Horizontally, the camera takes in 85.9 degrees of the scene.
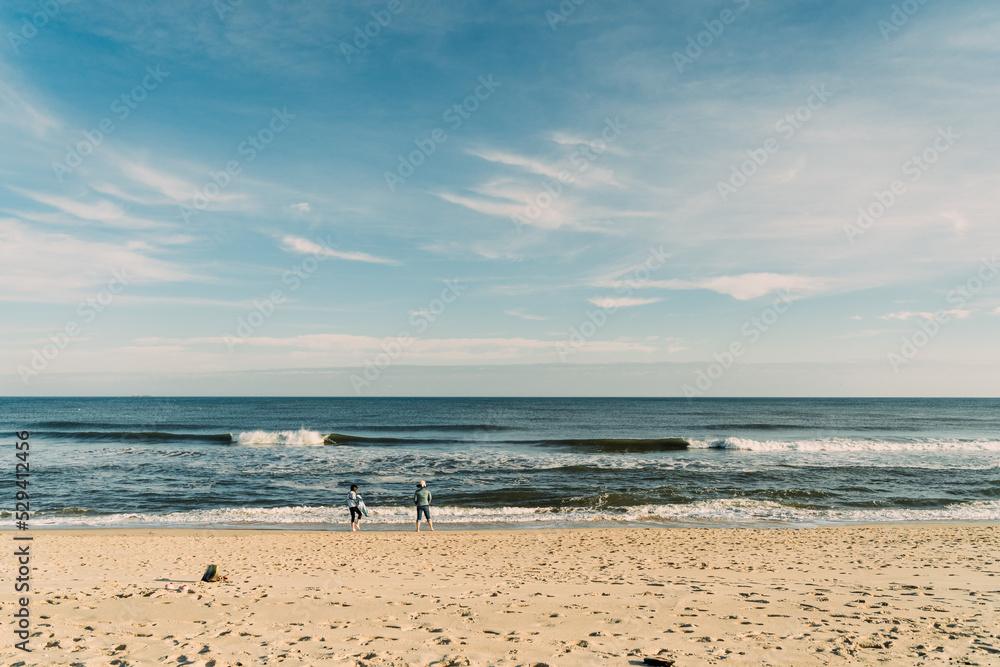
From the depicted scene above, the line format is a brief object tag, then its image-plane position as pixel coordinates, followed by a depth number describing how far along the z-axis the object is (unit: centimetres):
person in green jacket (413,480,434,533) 1677
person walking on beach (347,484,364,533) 1686
